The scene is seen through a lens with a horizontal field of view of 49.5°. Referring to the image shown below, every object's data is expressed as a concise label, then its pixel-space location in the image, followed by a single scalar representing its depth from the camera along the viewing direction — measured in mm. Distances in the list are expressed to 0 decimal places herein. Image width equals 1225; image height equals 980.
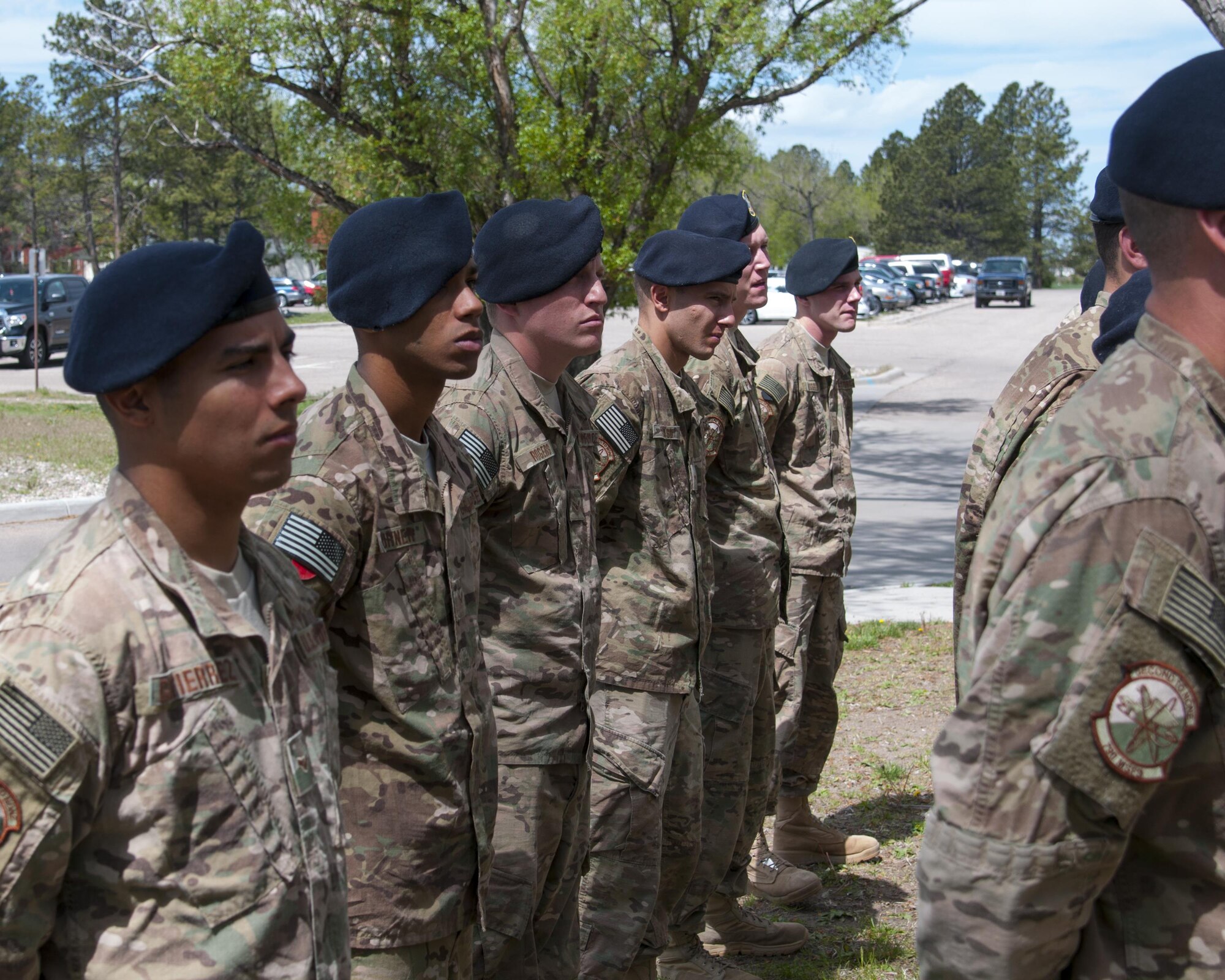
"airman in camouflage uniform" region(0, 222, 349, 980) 1763
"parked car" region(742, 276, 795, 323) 41562
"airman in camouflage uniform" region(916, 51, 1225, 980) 1602
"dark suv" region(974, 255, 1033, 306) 54156
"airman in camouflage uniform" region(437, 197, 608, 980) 3295
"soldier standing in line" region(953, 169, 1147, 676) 3453
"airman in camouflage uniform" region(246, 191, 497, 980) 2643
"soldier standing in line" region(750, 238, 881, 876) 5457
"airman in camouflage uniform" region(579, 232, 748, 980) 3883
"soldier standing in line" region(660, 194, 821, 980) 4562
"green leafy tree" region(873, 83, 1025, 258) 99562
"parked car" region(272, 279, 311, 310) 54375
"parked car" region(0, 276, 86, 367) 25062
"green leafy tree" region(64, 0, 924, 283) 12172
